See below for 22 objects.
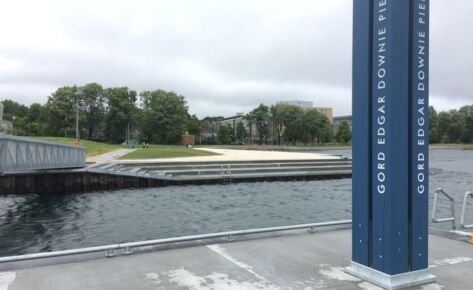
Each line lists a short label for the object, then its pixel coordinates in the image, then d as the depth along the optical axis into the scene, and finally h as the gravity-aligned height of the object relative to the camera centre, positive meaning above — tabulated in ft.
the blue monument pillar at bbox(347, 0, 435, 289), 15.69 -0.27
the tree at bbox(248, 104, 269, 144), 424.46 +19.39
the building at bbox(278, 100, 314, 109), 613.97 +50.93
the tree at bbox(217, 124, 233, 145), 406.82 +1.56
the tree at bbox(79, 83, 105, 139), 294.87 +25.66
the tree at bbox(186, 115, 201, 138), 395.67 +9.68
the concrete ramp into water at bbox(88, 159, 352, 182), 95.39 -8.55
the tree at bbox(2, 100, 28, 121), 420.36 +29.76
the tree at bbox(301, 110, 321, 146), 421.18 +12.99
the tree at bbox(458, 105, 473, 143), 470.80 +13.02
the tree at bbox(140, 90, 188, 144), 312.09 +14.67
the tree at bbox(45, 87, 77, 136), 283.59 +17.96
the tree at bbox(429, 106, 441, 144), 475.31 +9.60
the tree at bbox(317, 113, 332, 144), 429.79 +7.96
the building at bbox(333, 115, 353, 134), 570.78 +18.73
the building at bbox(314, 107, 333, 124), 611.88 +39.49
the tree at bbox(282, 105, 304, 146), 416.46 +18.03
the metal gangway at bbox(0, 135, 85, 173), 46.34 -2.55
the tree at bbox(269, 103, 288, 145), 418.10 +22.31
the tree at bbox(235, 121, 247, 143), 437.99 +4.90
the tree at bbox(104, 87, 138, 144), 299.58 +19.71
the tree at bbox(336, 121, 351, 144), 472.61 +2.74
